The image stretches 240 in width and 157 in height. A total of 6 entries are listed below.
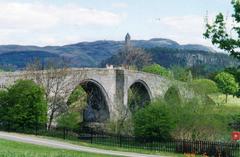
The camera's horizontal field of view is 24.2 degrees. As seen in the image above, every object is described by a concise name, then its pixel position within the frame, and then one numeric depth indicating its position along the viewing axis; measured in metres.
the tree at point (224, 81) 93.31
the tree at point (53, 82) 43.91
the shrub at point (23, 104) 34.47
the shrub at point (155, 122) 38.69
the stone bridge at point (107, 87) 57.92
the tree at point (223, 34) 20.64
